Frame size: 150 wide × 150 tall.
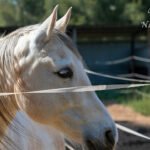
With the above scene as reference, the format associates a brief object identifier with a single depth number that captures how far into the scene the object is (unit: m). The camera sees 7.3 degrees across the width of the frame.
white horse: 4.86
